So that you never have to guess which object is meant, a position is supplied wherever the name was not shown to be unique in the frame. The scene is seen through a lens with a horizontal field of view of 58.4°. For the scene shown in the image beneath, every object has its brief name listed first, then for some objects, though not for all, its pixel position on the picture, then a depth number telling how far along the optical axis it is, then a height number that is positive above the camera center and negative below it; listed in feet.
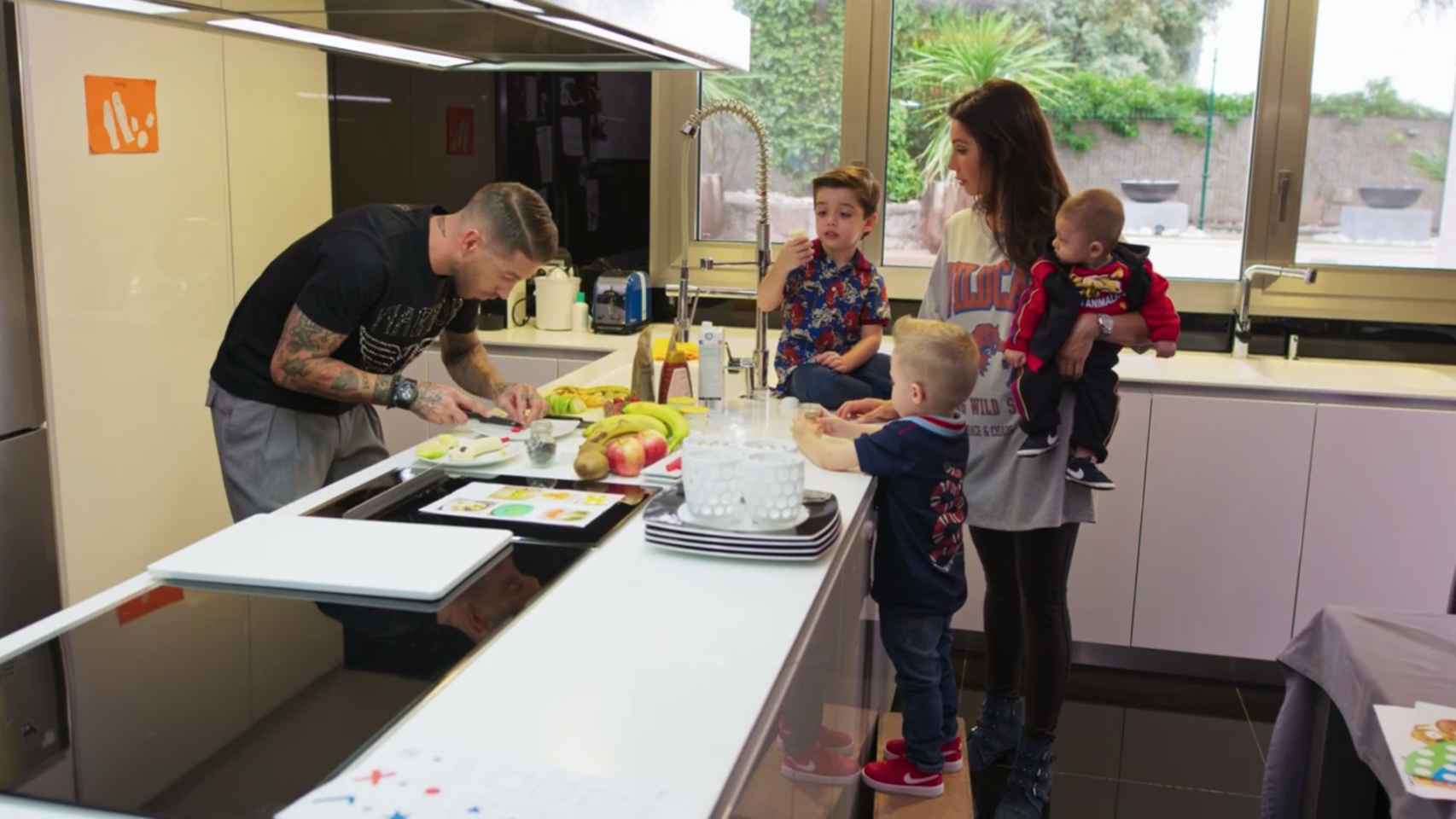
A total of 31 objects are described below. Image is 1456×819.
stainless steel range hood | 4.97 +0.69
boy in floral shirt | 9.61 -0.81
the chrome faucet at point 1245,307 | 13.25 -1.06
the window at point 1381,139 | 13.03 +0.68
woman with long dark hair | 8.52 -1.37
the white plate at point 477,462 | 7.71 -1.62
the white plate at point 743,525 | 6.22 -1.58
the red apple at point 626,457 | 7.66 -1.56
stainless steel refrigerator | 9.29 -1.84
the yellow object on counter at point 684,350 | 10.07 -1.27
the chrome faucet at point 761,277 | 9.34 -0.63
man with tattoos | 8.11 -0.93
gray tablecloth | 6.05 -2.31
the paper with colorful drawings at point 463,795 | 3.76 -1.78
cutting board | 5.66 -1.69
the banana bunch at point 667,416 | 8.42 -1.48
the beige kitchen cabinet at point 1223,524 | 11.96 -2.95
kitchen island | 4.02 -1.78
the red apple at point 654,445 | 7.89 -1.54
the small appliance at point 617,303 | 14.28 -1.24
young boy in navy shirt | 7.33 -1.71
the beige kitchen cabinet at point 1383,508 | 11.67 -2.70
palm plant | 13.94 +1.42
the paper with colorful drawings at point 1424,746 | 5.23 -2.26
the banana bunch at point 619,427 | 7.88 -1.45
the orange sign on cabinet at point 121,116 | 9.87 +0.47
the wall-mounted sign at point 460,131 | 14.39 +0.59
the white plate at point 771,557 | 6.08 -1.69
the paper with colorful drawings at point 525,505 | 6.77 -1.68
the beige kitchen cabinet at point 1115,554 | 12.15 -3.32
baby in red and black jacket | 8.30 -0.73
